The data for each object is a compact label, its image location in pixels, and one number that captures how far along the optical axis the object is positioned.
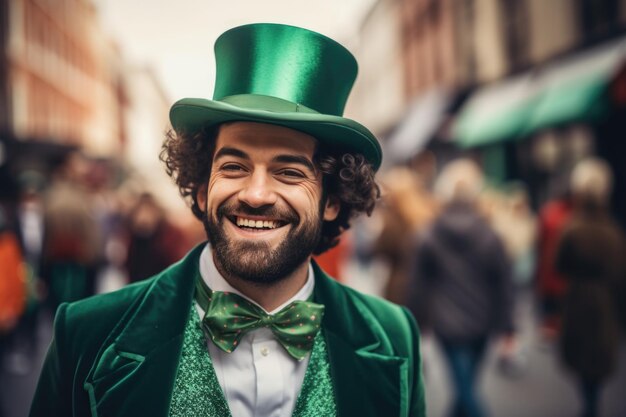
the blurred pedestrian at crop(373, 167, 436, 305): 6.18
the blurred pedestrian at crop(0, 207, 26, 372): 4.81
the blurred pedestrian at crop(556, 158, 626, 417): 4.80
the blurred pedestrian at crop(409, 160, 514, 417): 4.57
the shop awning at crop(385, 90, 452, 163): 19.02
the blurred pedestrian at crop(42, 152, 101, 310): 6.39
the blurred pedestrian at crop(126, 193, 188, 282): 5.75
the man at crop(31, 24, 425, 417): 1.74
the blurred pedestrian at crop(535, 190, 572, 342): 6.85
